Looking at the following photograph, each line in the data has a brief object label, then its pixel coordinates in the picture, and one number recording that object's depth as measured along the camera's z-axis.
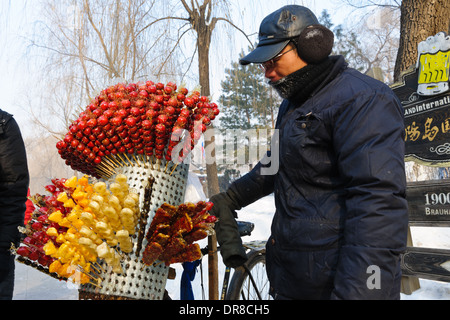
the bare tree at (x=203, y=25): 6.09
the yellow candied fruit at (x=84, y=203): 1.31
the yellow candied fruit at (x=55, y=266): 1.29
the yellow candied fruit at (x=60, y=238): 1.27
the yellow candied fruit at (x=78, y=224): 1.28
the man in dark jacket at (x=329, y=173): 1.04
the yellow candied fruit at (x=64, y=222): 1.28
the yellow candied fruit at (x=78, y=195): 1.30
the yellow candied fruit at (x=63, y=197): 1.27
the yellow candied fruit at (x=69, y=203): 1.28
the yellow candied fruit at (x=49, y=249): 1.26
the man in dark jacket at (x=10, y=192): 1.86
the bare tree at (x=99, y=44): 6.30
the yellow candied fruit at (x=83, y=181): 1.36
